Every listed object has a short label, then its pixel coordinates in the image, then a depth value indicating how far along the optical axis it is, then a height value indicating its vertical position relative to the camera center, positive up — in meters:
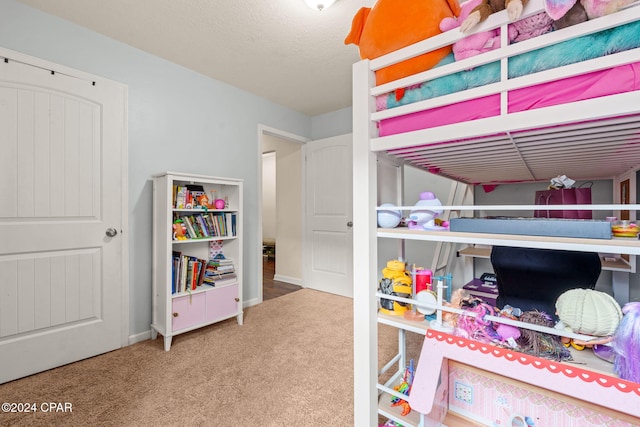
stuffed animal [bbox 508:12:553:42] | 0.71 +0.48
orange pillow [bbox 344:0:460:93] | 0.86 +0.58
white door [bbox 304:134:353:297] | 3.54 -0.01
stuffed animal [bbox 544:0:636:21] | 0.60 +0.46
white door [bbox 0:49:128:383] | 1.81 -0.01
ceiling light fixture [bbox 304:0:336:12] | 1.78 +1.33
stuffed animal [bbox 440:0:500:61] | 0.78 +0.49
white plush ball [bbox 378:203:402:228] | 1.08 -0.01
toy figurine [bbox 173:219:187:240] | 2.33 -0.12
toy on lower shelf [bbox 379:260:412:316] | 1.12 -0.29
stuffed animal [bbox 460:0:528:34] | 0.75 +0.54
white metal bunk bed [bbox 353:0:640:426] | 0.66 +0.24
